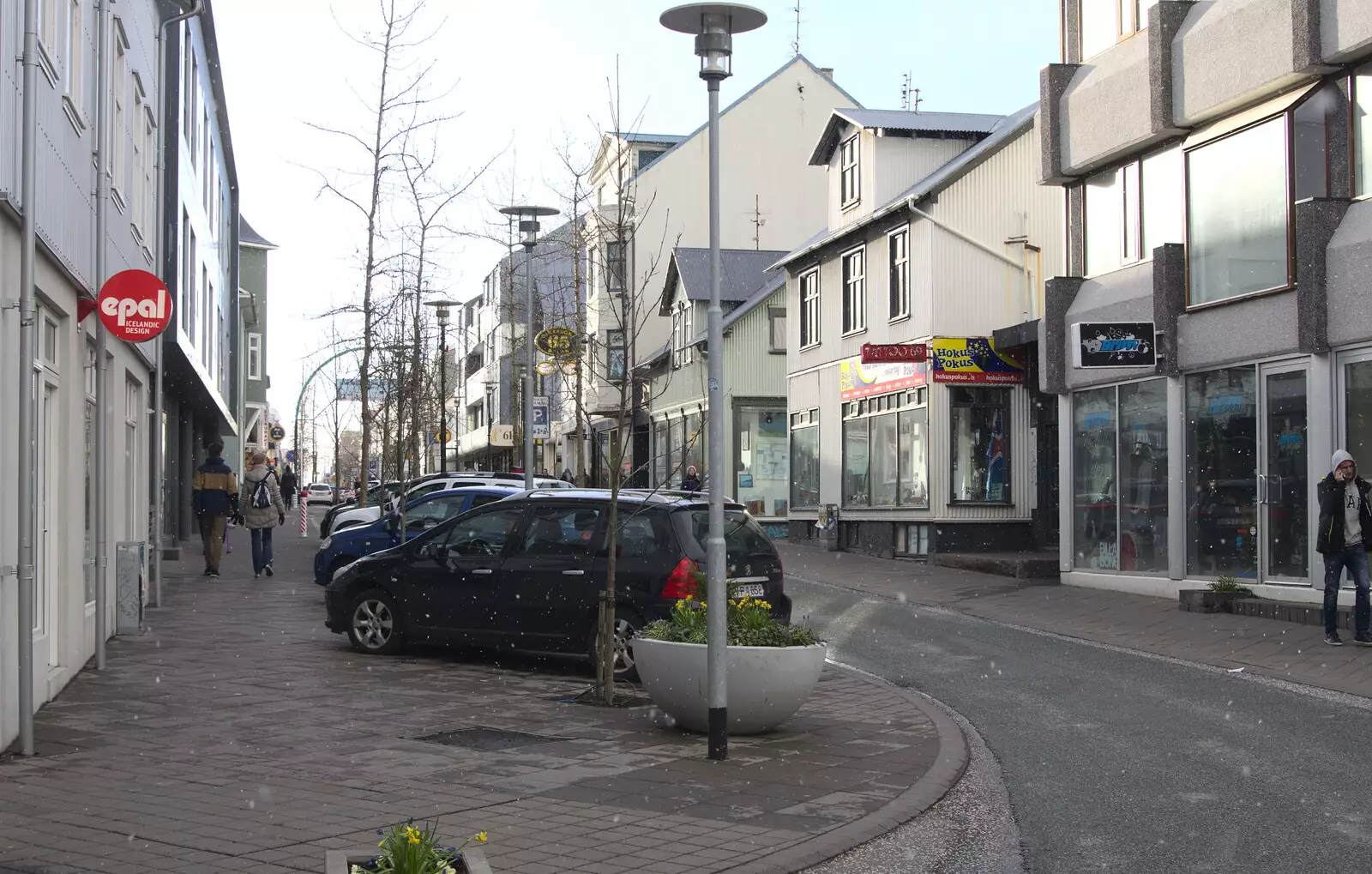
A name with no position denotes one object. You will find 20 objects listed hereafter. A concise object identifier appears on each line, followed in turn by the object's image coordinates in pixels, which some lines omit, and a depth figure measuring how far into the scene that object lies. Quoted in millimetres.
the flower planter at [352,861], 5082
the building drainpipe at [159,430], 17484
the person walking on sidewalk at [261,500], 23203
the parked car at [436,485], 25594
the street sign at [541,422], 25922
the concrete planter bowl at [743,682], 9164
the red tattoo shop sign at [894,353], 26500
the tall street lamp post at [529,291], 23516
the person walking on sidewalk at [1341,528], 14008
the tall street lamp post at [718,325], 8758
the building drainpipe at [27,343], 8383
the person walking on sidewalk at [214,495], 22375
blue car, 20172
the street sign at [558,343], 24984
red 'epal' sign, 11273
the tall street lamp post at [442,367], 31422
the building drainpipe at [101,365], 11766
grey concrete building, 16281
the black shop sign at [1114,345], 19328
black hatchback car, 12328
